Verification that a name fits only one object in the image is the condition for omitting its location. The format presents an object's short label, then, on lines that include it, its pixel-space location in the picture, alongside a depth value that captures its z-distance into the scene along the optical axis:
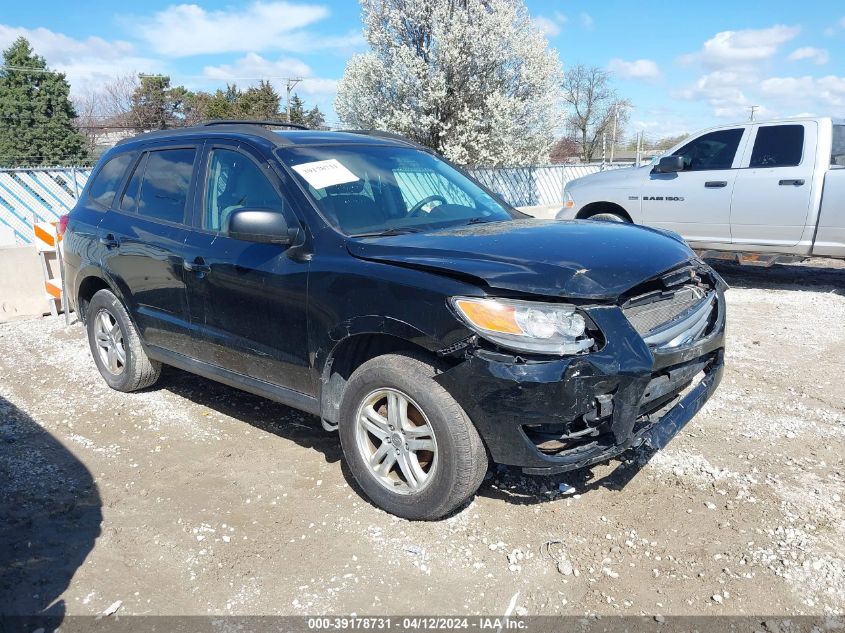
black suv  2.75
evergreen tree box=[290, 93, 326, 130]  48.44
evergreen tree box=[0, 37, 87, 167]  32.53
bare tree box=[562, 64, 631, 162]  55.16
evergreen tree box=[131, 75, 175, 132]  43.47
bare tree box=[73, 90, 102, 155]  48.97
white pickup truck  7.37
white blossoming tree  17.53
